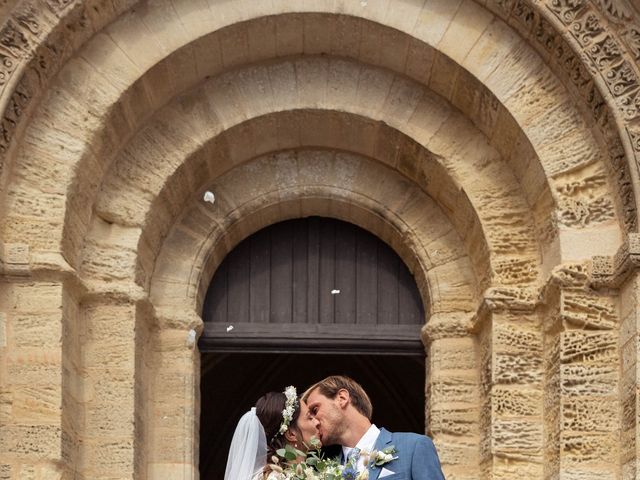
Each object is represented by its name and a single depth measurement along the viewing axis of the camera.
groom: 6.07
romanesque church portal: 8.27
